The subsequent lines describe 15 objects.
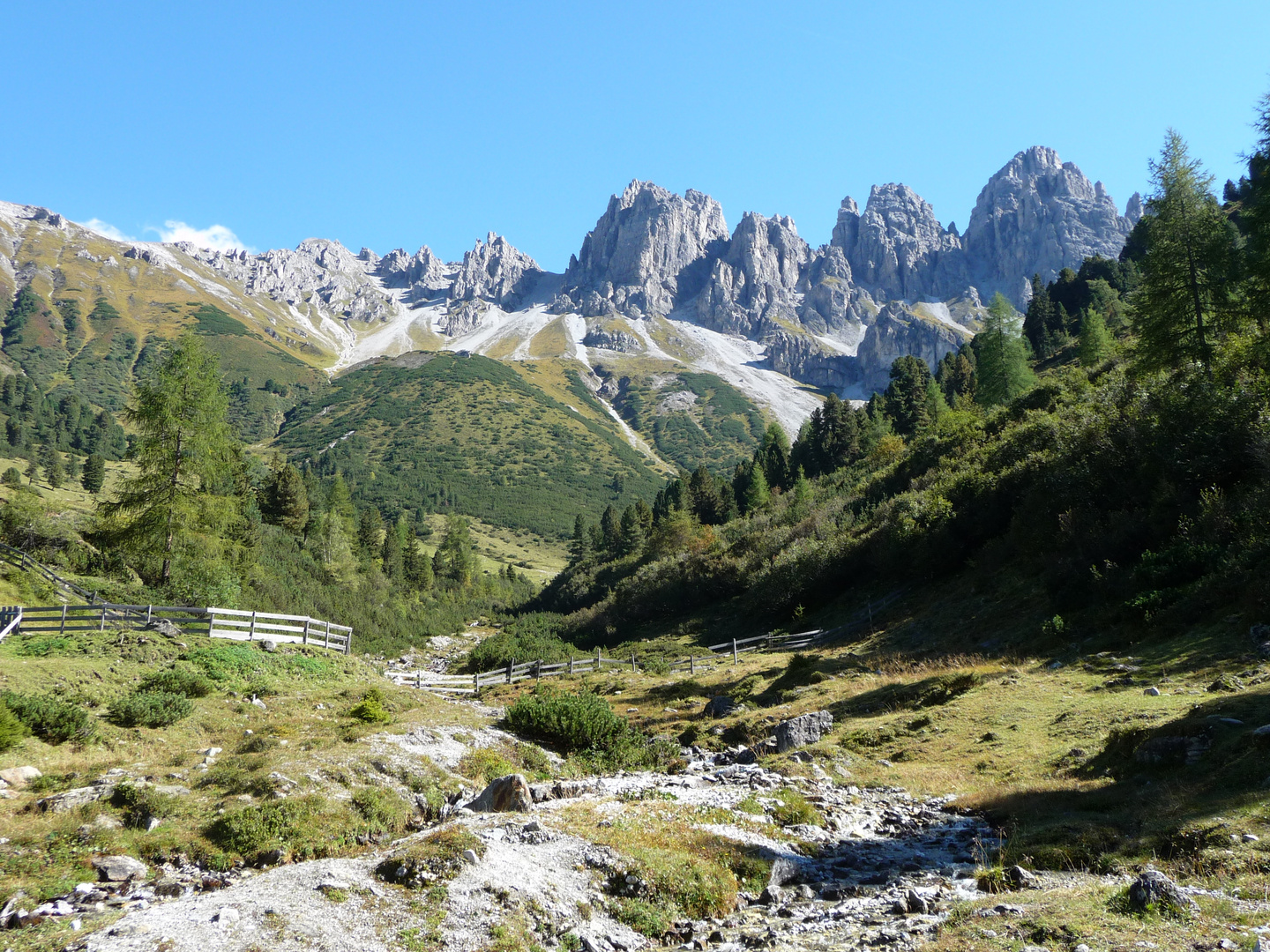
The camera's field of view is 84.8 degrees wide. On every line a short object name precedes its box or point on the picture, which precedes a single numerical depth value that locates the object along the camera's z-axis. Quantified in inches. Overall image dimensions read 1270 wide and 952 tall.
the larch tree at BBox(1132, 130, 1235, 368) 1196.5
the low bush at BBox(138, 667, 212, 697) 690.2
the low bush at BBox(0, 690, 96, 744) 534.3
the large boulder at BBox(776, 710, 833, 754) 652.4
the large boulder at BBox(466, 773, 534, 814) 466.0
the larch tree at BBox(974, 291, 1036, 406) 2358.5
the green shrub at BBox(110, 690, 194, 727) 596.4
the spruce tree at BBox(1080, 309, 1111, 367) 2151.8
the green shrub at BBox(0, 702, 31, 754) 490.0
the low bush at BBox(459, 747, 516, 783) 579.5
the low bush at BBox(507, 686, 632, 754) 705.6
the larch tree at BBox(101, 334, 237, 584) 1166.3
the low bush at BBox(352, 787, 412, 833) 457.4
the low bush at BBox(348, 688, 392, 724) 687.1
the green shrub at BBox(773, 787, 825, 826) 462.3
